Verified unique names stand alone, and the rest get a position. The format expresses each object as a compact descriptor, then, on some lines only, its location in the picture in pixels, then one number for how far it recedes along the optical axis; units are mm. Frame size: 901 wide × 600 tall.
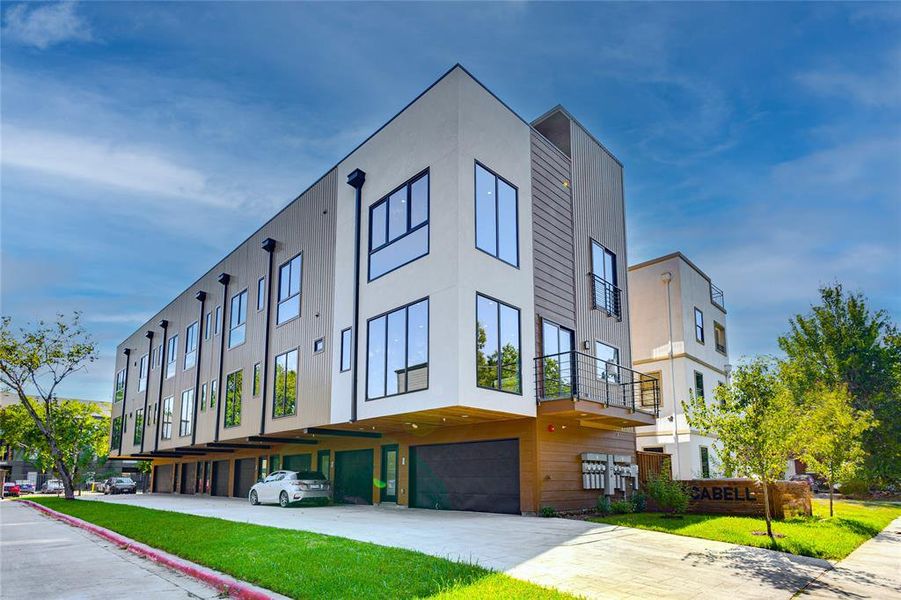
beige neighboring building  25672
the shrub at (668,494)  15078
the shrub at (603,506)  16678
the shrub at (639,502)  17172
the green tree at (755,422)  10727
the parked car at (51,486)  64694
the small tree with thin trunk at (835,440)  15502
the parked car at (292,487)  21141
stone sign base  14831
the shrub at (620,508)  16641
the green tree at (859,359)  28656
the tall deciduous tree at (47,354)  31953
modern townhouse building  16016
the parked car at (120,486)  45812
